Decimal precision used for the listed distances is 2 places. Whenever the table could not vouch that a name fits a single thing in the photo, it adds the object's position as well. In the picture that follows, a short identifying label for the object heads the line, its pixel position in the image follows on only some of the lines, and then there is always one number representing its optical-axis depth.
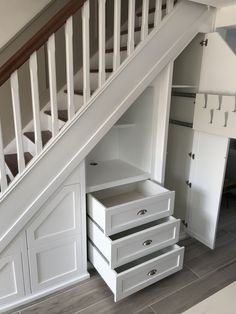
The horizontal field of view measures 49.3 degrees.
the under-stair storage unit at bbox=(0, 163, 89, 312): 1.82
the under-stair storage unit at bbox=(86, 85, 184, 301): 1.86
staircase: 1.52
